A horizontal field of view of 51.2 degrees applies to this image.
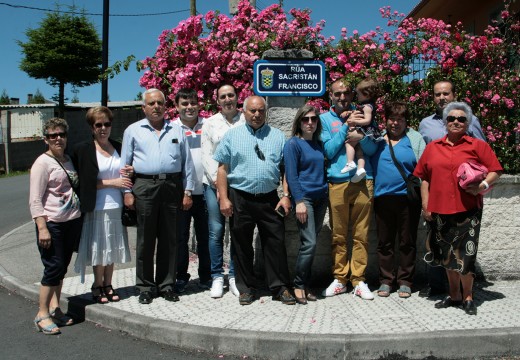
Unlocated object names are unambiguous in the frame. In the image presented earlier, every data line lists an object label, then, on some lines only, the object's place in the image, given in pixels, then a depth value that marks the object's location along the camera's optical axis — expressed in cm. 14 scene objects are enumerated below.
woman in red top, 475
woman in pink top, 476
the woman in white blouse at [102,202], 518
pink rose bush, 666
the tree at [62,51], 3206
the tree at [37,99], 5394
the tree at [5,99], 5379
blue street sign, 588
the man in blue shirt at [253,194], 514
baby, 516
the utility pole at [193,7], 1811
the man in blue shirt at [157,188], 521
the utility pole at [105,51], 988
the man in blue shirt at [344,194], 526
